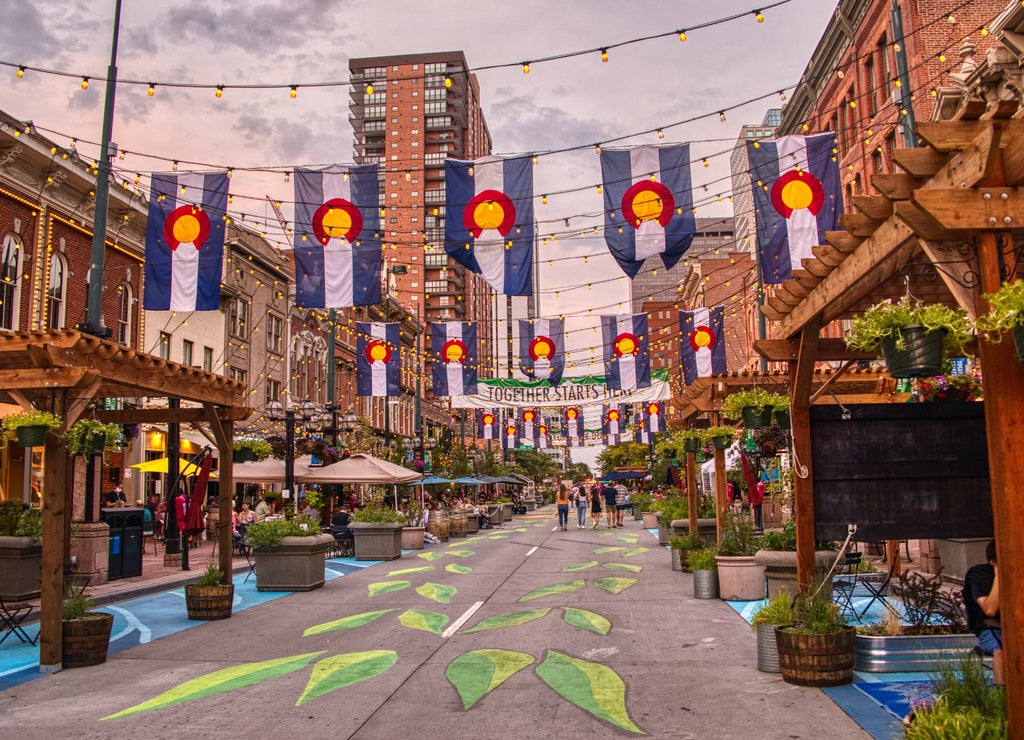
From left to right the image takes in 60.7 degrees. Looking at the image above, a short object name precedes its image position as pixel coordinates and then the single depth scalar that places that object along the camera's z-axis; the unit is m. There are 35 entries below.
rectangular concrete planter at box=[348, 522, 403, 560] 23.45
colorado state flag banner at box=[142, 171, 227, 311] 17.75
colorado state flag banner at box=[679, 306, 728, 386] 27.72
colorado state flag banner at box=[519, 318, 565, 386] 30.20
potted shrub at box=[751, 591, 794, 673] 8.60
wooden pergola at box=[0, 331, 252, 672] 9.95
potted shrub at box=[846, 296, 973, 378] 6.02
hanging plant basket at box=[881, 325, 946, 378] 6.04
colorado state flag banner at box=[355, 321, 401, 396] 30.70
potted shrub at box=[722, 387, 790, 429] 11.18
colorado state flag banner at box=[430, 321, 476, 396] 31.31
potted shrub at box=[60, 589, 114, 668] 9.93
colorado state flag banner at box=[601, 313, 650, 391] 30.06
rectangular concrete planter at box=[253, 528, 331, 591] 16.73
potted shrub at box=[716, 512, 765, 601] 13.54
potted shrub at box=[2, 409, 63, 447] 10.14
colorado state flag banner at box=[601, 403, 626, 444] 49.88
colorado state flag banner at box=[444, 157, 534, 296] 17.70
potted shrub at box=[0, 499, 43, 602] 14.75
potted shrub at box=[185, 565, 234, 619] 13.22
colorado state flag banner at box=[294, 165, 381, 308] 18.61
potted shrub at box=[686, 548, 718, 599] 14.17
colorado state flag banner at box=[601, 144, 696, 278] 17.42
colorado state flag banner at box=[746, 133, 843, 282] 17.81
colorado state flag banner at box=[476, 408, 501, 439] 48.72
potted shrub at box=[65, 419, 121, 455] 11.46
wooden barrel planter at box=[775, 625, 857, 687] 8.00
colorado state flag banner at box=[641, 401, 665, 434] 45.03
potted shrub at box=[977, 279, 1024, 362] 4.91
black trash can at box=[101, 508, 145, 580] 18.14
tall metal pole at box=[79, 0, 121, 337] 16.39
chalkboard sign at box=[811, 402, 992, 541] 8.48
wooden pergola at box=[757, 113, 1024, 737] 5.28
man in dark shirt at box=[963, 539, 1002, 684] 6.43
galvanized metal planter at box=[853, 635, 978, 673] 8.30
